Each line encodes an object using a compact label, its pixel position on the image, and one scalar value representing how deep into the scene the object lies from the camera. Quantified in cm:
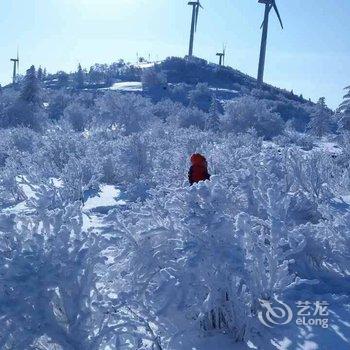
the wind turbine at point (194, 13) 8262
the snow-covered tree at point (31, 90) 3684
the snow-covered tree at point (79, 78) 8718
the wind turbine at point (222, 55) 9881
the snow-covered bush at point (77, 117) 4041
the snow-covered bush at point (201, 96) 6357
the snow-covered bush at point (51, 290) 319
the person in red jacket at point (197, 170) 783
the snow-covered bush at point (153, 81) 7631
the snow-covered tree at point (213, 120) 3850
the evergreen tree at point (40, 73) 9186
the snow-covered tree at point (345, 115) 3183
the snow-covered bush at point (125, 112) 3325
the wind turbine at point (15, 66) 10288
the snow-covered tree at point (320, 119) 4875
